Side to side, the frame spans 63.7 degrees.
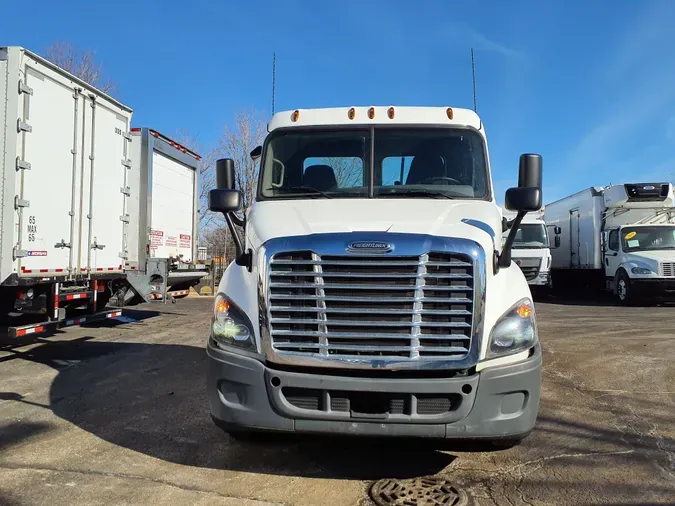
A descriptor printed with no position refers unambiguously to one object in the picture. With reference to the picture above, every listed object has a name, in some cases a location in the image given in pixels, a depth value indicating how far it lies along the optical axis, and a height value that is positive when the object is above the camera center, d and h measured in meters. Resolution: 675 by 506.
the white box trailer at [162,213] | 9.84 +1.09
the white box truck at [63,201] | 6.68 +0.95
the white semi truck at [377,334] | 3.27 -0.41
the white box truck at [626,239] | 15.54 +0.98
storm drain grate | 3.43 -1.47
